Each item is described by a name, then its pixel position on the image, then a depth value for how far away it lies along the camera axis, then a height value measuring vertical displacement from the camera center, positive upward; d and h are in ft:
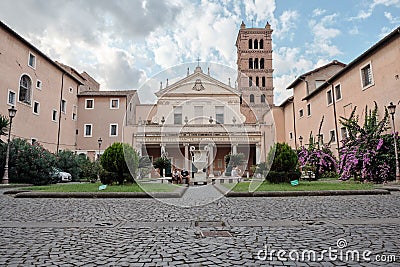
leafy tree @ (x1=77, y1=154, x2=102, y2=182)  59.82 +0.55
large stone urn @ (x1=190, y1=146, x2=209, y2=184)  59.36 +1.80
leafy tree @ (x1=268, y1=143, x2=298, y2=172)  43.09 +1.80
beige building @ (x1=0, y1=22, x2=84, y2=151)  76.43 +22.86
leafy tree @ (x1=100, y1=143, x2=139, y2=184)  41.34 +1.58
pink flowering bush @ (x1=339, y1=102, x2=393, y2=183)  48.78 +3.08
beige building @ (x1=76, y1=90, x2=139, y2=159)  113.19 +19.67
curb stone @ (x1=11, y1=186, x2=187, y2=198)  32.27 -2.23
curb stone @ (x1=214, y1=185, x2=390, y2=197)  33.06 -2.21
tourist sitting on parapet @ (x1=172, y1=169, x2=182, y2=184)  60.39 -1.05
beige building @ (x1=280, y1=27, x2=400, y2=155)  57.31 +19.34
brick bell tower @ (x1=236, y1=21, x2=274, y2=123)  172.65 +64.79
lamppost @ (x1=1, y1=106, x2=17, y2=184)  49.45 +0.35
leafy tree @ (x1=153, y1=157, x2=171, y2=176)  69.05 +2.09
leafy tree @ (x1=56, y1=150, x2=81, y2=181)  72.95 +2.31
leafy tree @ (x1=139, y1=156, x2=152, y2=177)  52.55 +1.23
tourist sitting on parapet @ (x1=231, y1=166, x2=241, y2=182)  63.31 +0.06
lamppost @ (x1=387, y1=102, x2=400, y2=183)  45.52 +3.74
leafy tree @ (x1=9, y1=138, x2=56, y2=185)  53.21 +1.42
